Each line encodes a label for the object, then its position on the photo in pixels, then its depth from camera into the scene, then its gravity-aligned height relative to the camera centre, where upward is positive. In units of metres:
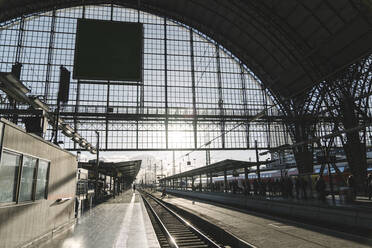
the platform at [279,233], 7.82 -2.36
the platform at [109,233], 7.56 -2.18
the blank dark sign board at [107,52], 9.57 +4.90
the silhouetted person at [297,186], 15.80 -0.98
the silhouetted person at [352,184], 13.30 -0.77
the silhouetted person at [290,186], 16.46 -0.99
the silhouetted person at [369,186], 14.12 -0.94
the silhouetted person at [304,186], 15.30 -0.93
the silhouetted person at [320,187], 13.98 -0.94
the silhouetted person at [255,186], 23.22 -1.40
